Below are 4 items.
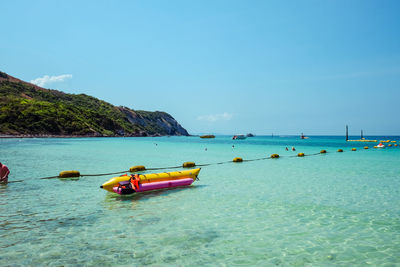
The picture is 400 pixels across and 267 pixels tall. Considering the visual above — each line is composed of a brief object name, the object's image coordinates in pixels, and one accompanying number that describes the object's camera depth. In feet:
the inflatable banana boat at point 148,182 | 54.19
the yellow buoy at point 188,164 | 104.59
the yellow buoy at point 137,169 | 88.98
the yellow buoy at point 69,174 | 74.26
